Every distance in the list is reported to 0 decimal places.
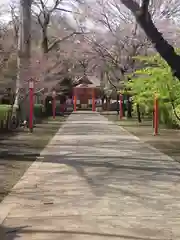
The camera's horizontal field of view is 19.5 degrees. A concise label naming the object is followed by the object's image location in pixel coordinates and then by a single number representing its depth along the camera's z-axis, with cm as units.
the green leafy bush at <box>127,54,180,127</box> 2053
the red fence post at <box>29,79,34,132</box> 2628
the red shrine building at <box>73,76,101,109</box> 8550
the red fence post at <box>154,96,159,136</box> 2544
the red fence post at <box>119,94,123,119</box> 4644
